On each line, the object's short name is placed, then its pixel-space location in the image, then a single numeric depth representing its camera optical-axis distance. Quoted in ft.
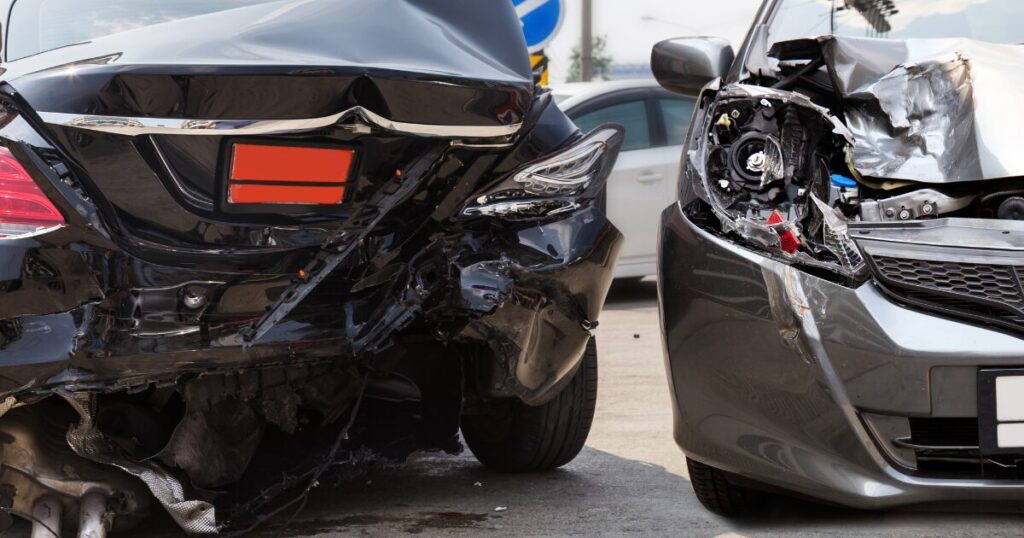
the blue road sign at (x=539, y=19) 28.89
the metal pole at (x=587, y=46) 57.88
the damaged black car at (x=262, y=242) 9.28
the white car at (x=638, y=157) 31.99
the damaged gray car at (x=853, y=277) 9.29
